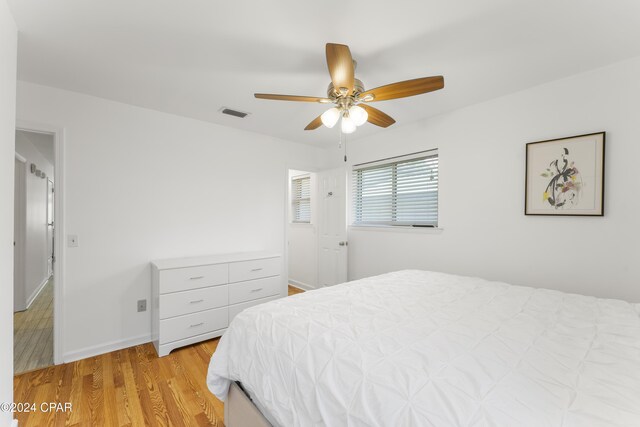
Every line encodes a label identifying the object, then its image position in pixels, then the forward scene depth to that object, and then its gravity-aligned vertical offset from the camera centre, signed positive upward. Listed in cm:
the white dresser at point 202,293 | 250 -84
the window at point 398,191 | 313 +24
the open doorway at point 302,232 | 449 -38
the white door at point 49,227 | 516 -38
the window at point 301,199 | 490 +19
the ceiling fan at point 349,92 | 149 +75
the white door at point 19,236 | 348 -37
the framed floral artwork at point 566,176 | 205 +28
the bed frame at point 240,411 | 127 -99
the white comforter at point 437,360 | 79 -54
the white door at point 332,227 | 384 -25
